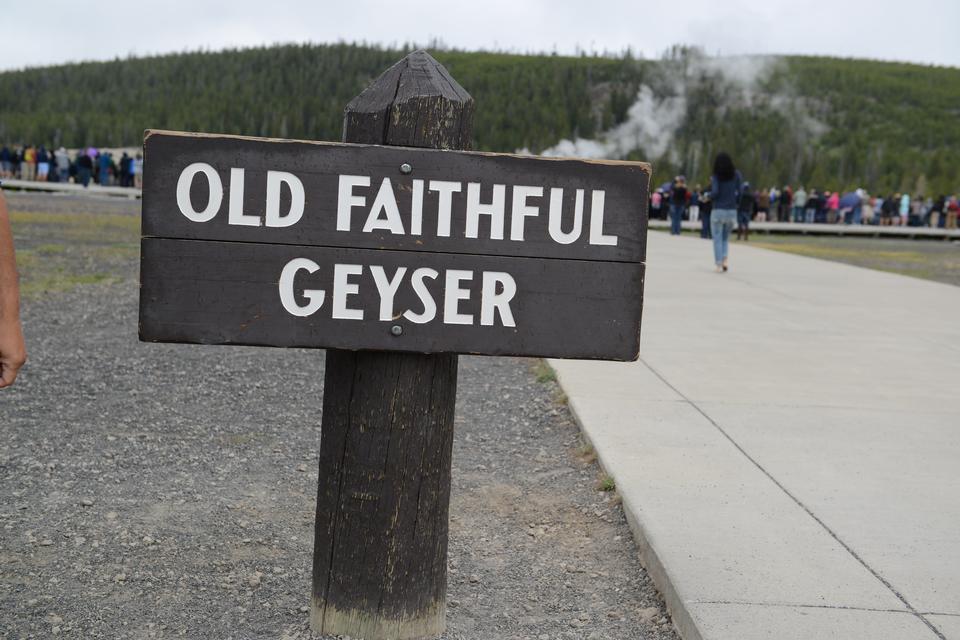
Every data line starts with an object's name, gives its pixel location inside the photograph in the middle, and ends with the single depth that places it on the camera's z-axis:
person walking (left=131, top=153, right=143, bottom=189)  46.62
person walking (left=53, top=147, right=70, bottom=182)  47.38
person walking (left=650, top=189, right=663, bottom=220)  40.36
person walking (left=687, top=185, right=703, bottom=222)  43.25
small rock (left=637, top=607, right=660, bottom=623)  3.19
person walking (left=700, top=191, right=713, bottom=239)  27.27
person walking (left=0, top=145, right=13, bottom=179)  46.72
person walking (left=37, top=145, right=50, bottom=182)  45.66
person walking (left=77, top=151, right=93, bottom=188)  44.31
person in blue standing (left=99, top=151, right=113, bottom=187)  46.88
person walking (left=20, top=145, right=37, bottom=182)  46.55
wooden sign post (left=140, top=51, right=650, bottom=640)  2.61
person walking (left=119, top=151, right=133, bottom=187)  45.75
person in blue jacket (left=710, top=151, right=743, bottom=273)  13.74
